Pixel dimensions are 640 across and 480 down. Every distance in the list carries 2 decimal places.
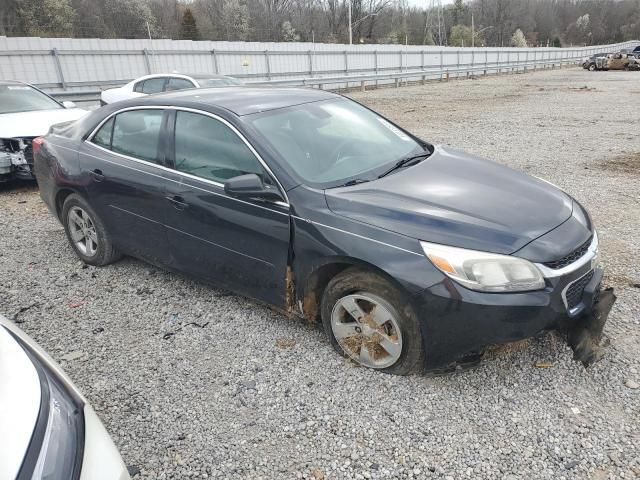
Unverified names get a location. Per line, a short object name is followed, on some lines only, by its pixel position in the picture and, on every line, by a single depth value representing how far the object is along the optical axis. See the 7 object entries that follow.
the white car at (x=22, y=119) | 6.63
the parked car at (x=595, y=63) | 39.25
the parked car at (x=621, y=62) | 37.31
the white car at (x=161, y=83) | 10.94
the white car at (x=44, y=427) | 1.29
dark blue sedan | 2.52
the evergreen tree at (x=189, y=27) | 54.14
